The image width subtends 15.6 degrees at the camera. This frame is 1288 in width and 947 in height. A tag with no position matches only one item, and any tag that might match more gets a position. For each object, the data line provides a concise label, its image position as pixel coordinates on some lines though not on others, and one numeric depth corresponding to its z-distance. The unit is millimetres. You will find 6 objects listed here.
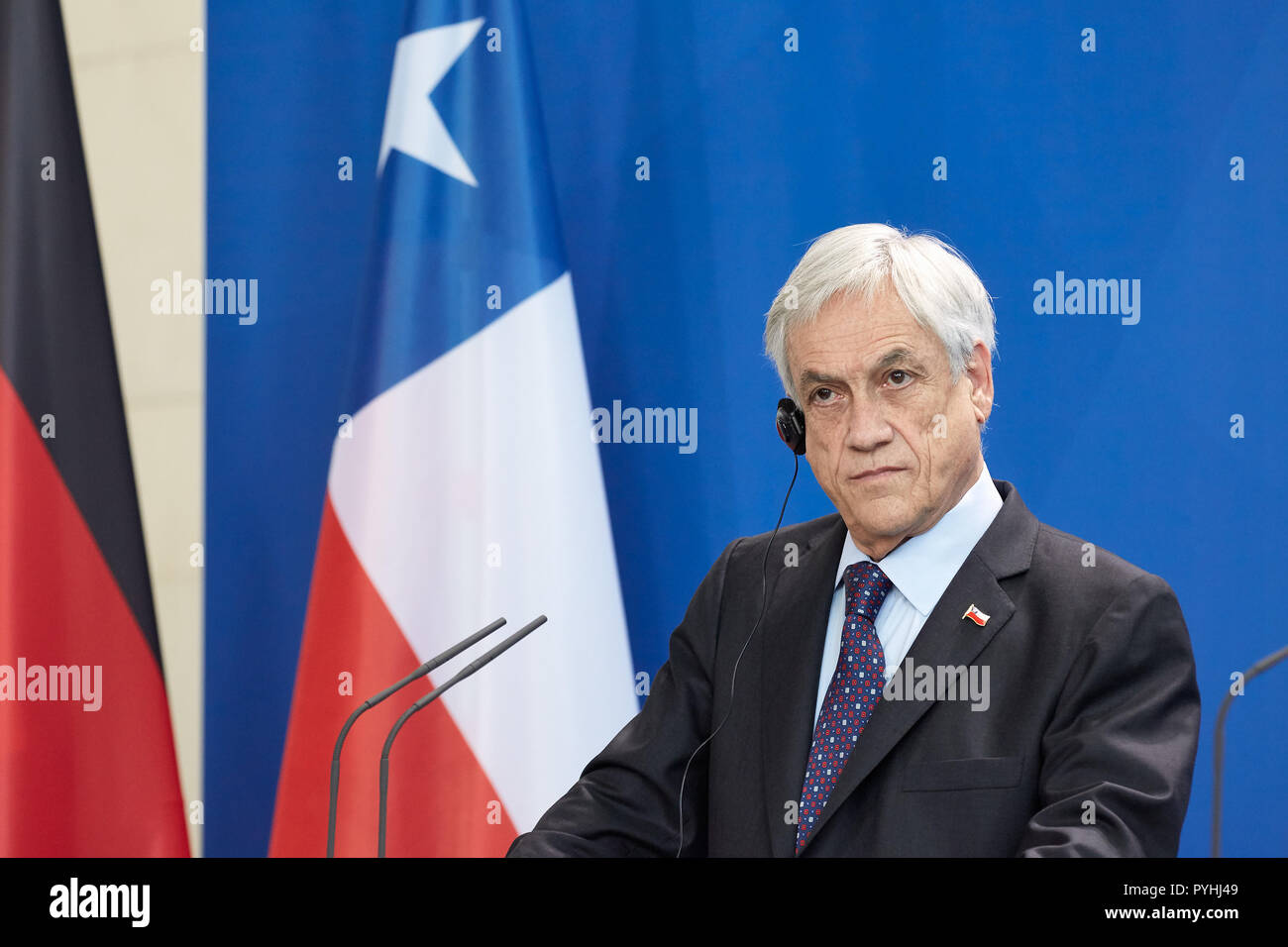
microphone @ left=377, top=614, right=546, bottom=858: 3599
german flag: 4149
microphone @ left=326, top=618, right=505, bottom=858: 3586
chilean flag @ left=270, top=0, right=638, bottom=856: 4130
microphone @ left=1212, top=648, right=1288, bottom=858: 3689
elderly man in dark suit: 3501
